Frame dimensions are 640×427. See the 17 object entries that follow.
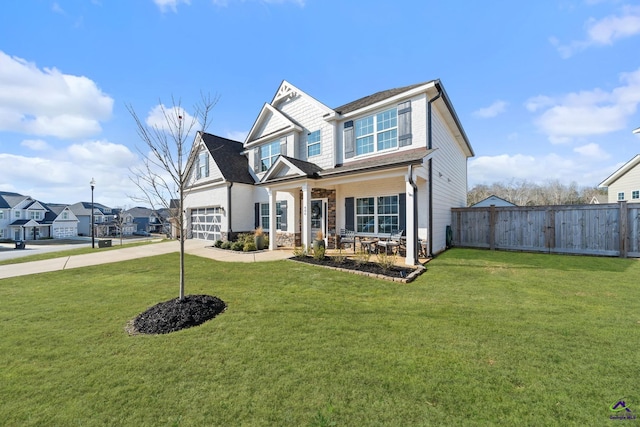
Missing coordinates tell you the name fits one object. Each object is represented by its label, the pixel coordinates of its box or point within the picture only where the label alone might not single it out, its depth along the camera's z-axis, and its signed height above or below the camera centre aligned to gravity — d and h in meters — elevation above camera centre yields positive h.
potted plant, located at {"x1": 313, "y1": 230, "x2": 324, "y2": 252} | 9.84 -1.10
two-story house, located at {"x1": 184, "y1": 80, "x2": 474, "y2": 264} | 9.31 +2.17
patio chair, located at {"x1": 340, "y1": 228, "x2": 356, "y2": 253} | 11.17 -1.05
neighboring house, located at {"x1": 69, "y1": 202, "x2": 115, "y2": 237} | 51.53 -0.85
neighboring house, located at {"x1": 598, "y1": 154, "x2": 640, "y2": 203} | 17.75 +2.48
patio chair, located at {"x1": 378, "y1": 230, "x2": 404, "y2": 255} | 9.22 -1.04
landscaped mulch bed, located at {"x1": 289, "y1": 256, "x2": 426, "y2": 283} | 6.63 -1.64
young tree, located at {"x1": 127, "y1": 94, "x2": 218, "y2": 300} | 4.97 +1.70
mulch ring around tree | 4.11 -1.80
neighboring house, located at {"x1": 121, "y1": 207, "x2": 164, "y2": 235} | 58.36 -1.26
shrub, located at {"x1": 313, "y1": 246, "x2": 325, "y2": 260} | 8.90 -1.40
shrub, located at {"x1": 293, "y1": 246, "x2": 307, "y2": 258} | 9.94 -1.53
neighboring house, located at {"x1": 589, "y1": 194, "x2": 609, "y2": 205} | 34.60 +2.24
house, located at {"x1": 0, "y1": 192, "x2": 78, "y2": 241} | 39.31 -0.44
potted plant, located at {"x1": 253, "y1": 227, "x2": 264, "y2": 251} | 12.55 -1.26
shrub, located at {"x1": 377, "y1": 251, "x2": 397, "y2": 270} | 7.27 -1.43
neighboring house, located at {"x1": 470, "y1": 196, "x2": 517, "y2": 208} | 22.02 +1.15
